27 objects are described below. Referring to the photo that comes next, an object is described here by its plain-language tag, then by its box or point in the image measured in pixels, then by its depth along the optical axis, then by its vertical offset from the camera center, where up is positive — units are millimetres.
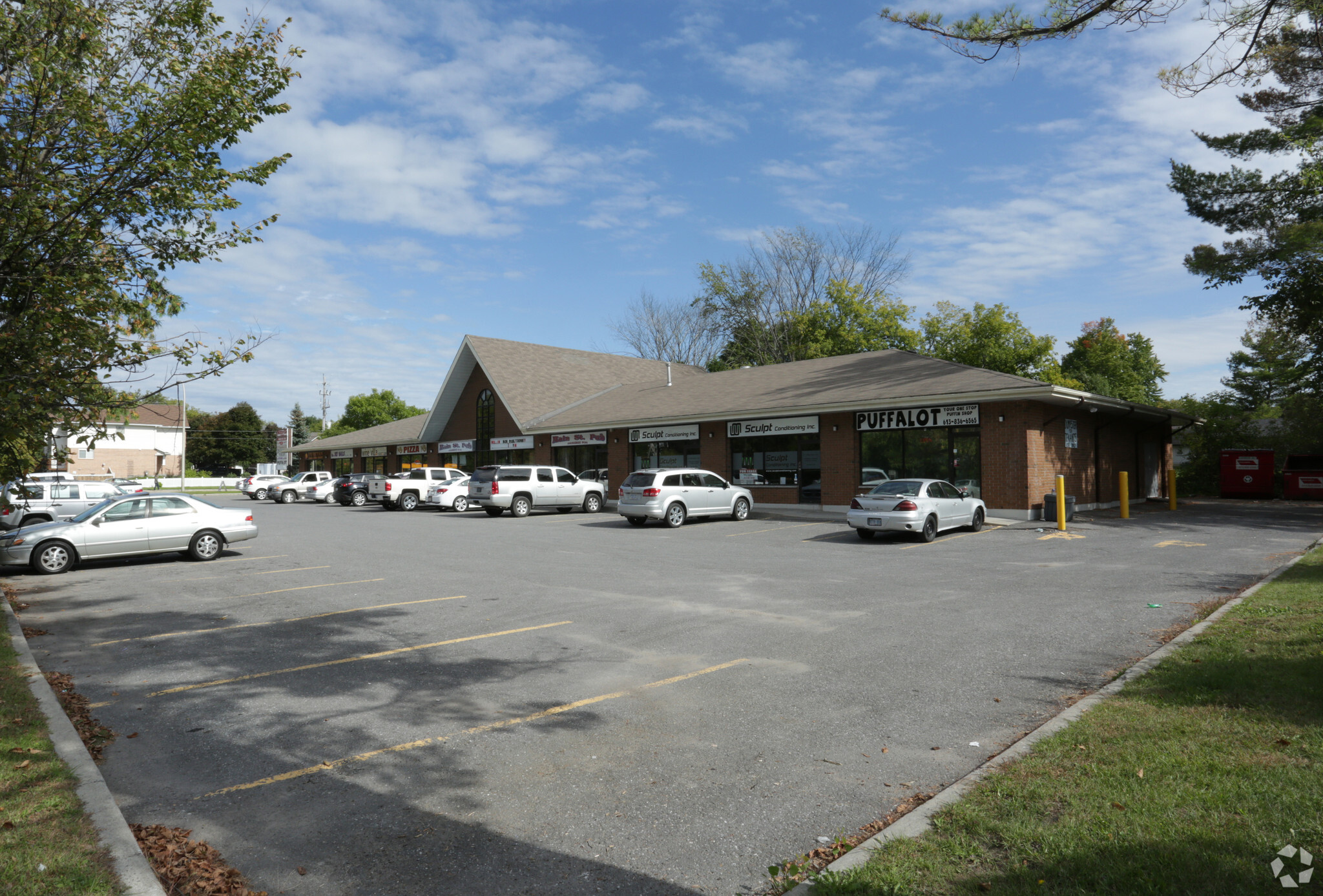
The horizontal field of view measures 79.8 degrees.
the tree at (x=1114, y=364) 51469 +7763
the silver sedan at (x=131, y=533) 14328 -1228
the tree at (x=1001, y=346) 44062 +7070
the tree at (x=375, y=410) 90312 +6967
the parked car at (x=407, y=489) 33781 -823
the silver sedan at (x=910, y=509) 17531 -872
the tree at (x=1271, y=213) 22328 +8050
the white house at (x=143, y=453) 66562 +1395
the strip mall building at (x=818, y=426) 21906 +1561
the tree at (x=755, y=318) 51000 +10287
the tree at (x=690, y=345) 57906 +9629
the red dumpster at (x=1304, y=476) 30141 -162
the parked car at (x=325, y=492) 43500 -1212
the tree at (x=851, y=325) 47562 +8890
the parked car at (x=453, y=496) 32938 -1102
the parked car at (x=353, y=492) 39062 -1136
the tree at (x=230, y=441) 91812 +3355
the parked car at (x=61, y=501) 21281 -915
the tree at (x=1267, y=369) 34769 +5853
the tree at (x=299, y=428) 105331 +5777
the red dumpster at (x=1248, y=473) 31719 -41
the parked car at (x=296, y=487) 44156 -1005
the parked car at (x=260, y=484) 46812 -898
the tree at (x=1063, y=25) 6355 +3657
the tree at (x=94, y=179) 6617 +2702
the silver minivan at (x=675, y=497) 22359 -773
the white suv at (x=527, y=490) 27812 -715
